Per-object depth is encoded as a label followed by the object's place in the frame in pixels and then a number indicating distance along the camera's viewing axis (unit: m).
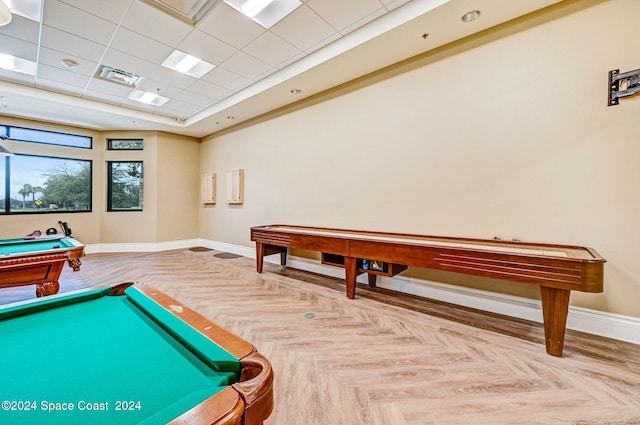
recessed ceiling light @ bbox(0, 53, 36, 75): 3.82
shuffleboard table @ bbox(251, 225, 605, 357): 2.07
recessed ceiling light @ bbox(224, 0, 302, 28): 2.86
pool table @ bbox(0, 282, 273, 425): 0.70
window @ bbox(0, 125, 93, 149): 5.64
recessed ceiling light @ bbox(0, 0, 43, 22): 2.79
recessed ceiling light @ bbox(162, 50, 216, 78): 3.88
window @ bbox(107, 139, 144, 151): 6.85
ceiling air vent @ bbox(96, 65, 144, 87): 4.19
